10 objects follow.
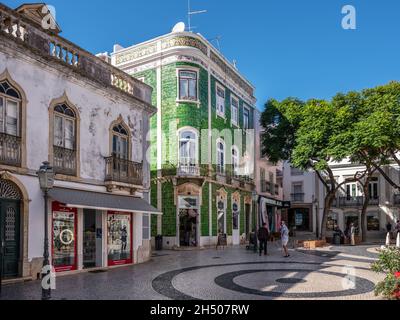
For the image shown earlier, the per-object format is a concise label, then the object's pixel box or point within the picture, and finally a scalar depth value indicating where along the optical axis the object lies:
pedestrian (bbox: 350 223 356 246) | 26.25
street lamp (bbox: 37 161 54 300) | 9.32
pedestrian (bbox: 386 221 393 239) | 37.29
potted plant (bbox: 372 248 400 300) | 8.72
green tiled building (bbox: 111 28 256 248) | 24.81
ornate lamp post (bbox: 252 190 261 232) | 32.41
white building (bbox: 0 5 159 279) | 12.02
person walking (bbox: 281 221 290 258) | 19.39
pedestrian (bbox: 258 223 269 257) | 20.06
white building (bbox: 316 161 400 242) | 38.72
